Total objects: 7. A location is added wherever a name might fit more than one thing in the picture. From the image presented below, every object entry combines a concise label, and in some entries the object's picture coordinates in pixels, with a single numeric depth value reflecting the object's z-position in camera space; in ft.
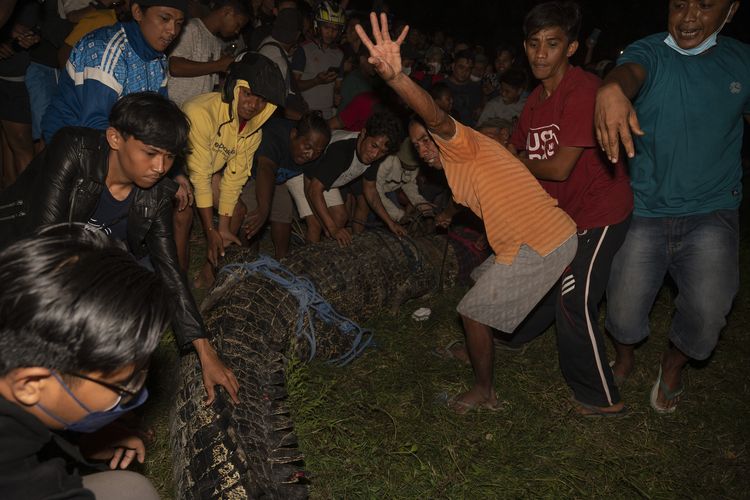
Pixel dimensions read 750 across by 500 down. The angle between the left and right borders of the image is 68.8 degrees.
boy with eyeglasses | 3.72
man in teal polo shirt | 9.14
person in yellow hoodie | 11.96
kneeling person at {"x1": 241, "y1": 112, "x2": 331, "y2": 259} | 14.05
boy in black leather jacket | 7.62
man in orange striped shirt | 8.90
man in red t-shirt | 9.39
